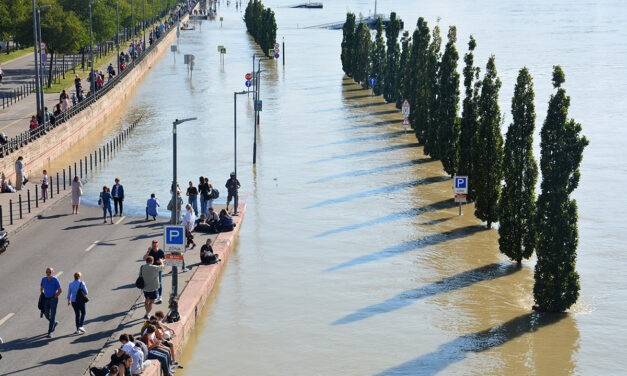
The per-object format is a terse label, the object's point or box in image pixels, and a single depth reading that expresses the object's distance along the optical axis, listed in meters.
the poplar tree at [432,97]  61.03
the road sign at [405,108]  70.19
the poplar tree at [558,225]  33.03
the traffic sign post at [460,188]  45.69
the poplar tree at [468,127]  48.03
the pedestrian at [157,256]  29.70
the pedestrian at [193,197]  42.84
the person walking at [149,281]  27.97
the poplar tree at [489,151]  44.44
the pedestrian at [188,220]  37.25
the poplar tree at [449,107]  55.75
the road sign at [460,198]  45.97
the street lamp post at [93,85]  73.44
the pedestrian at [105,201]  40.38
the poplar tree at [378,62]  96.31
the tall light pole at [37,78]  56.45
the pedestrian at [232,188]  43.69
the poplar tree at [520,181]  38.47
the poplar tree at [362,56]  102.69
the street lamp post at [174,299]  27.64
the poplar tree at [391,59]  90.94
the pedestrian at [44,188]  44.22
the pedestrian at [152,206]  41.03
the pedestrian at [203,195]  42.25
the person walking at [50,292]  26.33
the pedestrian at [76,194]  41.56
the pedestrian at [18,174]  46.91
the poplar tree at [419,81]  66.00
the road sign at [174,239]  28.34
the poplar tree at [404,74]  77.62
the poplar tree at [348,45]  110.31
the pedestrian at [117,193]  41.47
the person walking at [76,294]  26.45
